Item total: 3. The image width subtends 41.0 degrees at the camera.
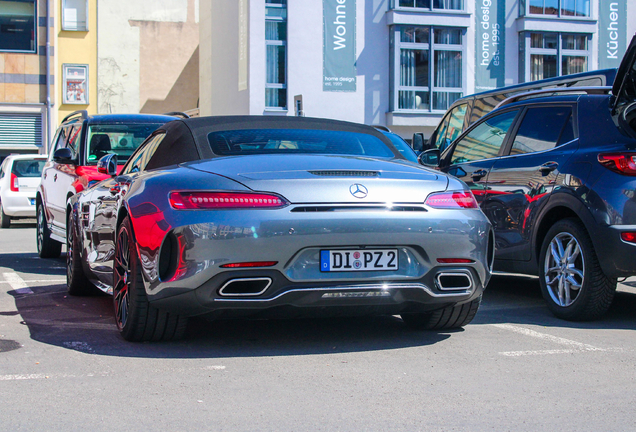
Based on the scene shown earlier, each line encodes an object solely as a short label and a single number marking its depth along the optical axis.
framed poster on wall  36.62
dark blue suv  5.62
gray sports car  4.43
